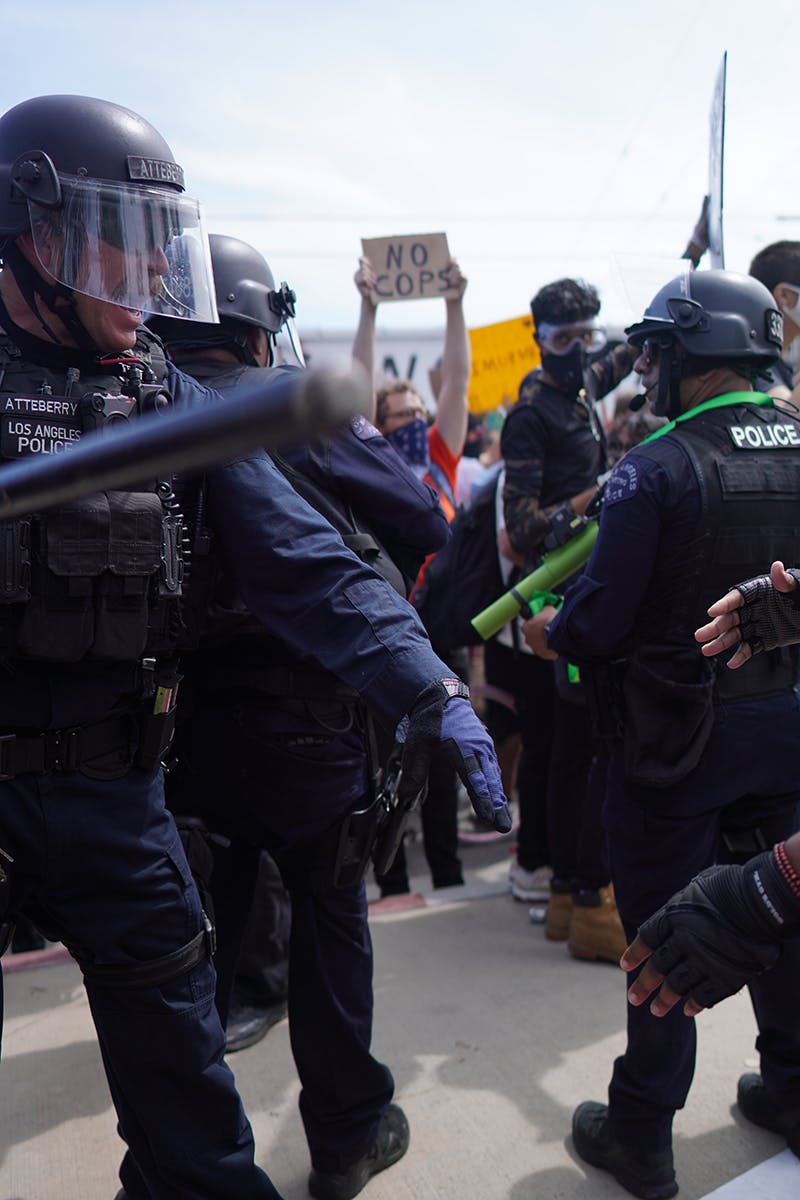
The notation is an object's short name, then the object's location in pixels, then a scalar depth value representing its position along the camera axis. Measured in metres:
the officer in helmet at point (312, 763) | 2.60
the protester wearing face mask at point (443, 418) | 4.30
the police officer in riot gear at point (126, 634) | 1.94
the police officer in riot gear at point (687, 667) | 2.63
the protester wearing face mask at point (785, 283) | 3.89
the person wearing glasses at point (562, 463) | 4.15
